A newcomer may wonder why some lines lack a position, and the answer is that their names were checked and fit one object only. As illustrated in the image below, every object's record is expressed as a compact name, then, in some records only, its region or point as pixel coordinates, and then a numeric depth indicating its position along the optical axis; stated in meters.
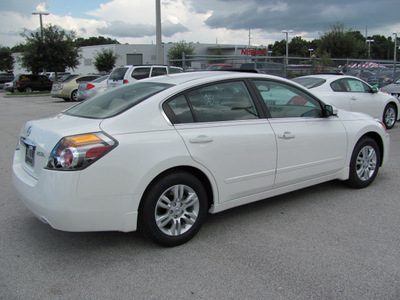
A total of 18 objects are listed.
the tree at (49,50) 30.06
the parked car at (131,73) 15.11
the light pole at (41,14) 32.68
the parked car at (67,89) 21.34
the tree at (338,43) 34.41
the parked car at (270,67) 15.66
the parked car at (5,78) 42.02
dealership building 52.97
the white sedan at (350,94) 9.27
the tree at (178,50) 41.94
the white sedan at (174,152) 3.01
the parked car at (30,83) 30.34
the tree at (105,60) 47.94
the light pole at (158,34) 15.12
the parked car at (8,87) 32.40
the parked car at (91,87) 17.84
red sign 26.47
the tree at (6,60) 51.88
